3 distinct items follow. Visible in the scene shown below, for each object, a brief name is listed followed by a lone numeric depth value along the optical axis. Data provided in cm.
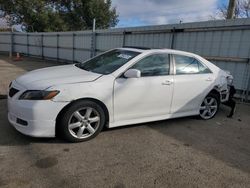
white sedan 285
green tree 2130
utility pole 896
